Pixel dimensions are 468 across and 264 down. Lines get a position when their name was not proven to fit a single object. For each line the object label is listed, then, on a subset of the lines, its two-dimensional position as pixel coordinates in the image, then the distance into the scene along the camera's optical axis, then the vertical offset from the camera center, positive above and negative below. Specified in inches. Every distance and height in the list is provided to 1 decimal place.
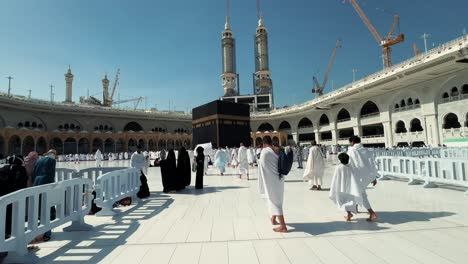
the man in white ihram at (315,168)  239.7 -17.7
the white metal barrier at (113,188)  157.1 -23.1
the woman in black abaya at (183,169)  260.1 -17.3
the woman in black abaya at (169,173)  248.5 -19.7
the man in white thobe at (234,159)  528.9 -16.3
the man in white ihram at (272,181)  122.6 -14.7
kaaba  834.2 +93.0
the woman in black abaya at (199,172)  269.9 -20.8
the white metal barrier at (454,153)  361.8 -11.6
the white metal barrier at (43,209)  92.0 -22.9
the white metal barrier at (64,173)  193.8 -13.4
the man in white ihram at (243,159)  350.3 -11.1
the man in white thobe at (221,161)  412.5 -15.0
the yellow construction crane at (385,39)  1610.5 +680.5
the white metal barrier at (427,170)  203.8 -22.0
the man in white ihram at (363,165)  138.8 -9.4
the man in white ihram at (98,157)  732.3 -7.1
